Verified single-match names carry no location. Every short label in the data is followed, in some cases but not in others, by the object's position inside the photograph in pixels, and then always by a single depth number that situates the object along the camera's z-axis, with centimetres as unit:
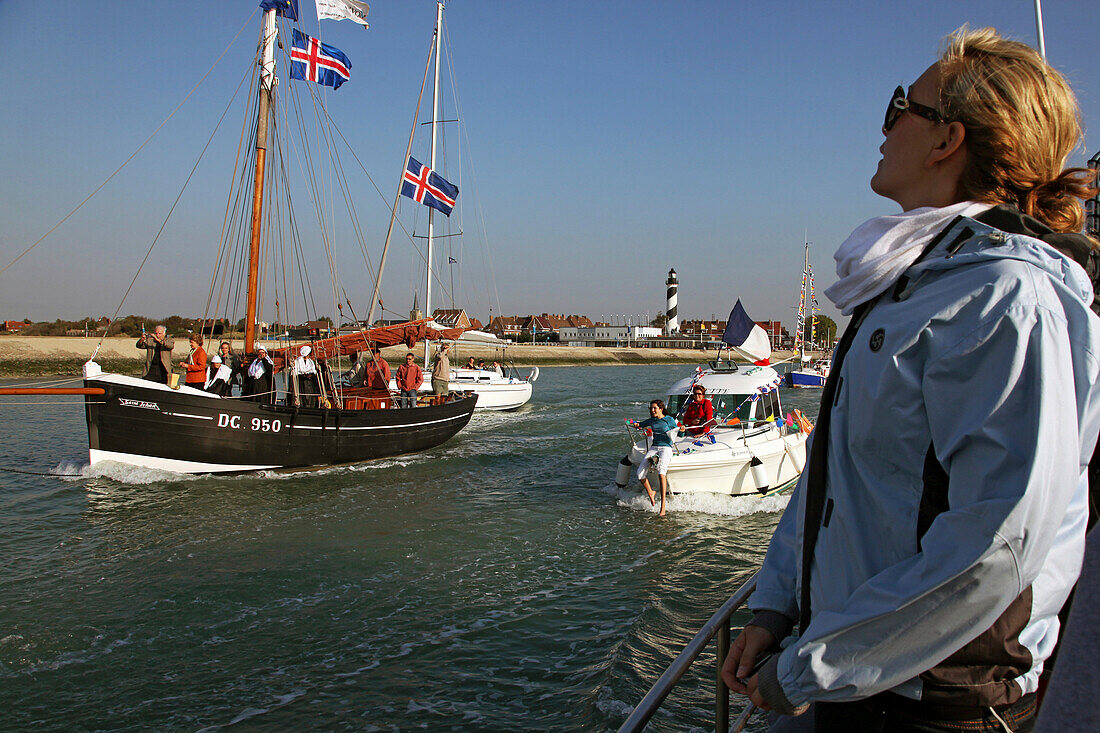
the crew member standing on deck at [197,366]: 1667
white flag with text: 2203
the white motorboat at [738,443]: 1314
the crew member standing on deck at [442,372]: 2798
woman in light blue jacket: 117
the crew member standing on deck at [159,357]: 1630
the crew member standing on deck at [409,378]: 2286
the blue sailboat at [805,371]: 4966
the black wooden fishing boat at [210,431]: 1495
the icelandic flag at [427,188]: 2900
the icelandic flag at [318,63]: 2033
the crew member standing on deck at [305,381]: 1707
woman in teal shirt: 1287
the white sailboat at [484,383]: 3203
